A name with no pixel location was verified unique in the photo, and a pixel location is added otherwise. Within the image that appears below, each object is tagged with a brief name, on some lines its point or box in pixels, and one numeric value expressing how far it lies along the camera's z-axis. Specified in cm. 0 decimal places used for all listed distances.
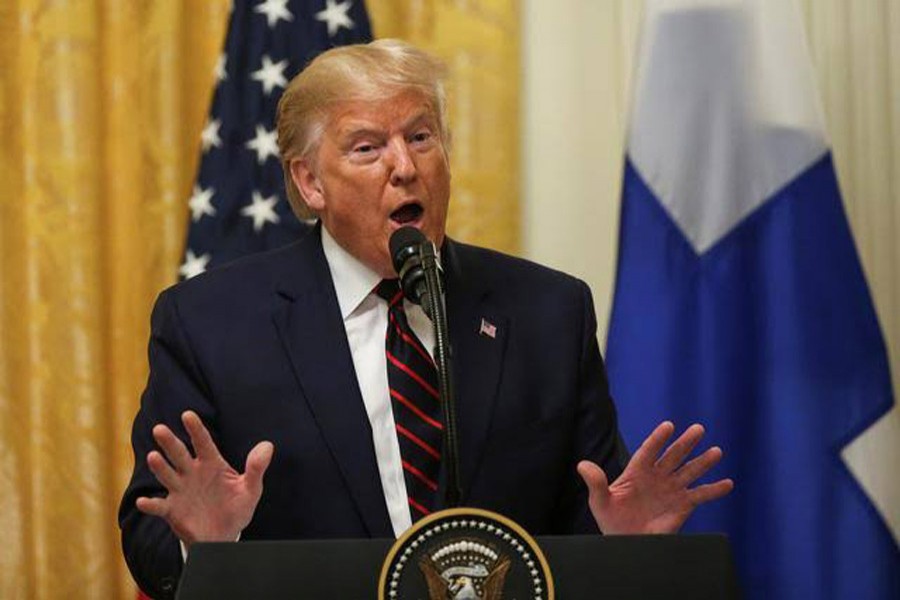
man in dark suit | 564
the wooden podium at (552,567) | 391
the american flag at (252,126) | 873
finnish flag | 802
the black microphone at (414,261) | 483
